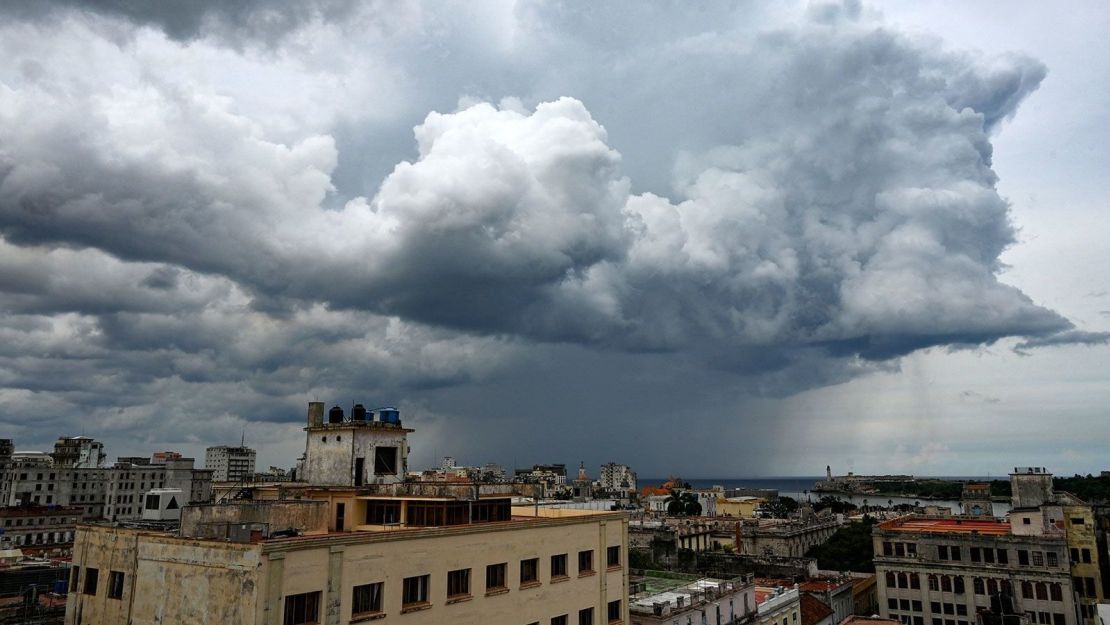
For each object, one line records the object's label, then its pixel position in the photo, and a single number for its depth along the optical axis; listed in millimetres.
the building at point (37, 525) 121750
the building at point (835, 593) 80812
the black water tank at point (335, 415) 53000
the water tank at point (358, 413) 52438
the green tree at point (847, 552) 120000
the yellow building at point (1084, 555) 79938
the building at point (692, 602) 51312
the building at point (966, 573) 76438
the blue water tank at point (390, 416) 53219
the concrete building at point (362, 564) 28797
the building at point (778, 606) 62969
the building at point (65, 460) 195925
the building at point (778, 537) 119000
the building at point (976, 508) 139500
